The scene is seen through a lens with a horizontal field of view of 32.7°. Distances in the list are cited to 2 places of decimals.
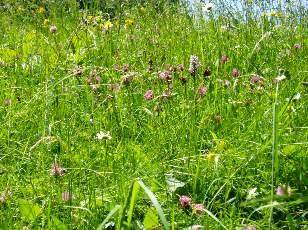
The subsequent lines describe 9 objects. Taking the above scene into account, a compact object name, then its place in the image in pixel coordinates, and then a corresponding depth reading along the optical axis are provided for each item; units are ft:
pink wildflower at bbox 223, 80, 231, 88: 6.72
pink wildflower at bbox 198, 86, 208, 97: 6.17
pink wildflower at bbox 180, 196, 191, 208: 3.90
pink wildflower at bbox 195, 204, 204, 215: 3.76
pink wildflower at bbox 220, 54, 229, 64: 7.64
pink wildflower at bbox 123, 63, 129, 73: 7.83
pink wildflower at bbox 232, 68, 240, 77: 7.16
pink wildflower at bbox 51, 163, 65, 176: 4.16
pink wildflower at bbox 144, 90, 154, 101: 6.49
